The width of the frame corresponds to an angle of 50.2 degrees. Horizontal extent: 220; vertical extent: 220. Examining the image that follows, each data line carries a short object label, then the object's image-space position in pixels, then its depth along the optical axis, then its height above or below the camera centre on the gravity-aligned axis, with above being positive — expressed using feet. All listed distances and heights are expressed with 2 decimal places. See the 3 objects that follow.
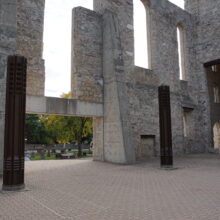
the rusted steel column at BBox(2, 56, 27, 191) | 18.67 +0.48
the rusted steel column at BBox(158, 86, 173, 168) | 31.27 +0.02
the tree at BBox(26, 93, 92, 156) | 72.02 +3.11
